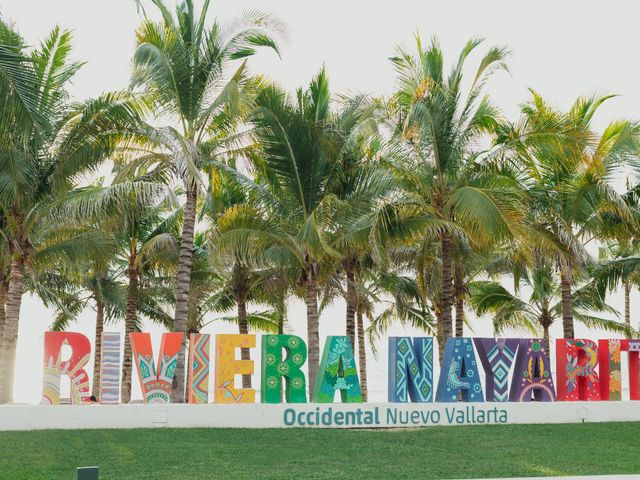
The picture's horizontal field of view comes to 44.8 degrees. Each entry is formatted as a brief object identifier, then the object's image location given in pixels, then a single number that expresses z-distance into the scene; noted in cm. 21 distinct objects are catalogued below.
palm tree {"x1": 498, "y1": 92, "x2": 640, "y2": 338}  1859
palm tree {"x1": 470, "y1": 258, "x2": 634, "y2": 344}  3291
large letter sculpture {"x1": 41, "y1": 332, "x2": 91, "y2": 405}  1541
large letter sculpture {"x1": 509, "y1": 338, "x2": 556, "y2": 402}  1838
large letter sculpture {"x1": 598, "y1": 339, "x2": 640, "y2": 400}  1916
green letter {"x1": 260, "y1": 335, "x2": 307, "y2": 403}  1662
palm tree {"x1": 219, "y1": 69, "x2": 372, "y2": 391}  1853
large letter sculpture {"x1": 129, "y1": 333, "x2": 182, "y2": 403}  1602
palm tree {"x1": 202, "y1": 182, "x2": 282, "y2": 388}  1905
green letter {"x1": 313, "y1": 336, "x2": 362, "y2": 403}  1686
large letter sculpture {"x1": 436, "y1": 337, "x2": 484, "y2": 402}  1772
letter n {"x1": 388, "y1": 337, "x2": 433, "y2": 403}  1739
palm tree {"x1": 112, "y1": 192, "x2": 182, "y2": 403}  2550
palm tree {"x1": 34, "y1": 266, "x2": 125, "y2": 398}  2989
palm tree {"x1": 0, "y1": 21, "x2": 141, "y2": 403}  1712
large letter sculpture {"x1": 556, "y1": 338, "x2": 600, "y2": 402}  1886
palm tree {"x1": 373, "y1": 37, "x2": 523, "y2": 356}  1869
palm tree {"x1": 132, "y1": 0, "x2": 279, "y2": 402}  1730
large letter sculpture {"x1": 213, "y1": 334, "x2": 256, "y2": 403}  1641
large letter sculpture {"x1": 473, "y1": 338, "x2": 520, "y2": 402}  1819
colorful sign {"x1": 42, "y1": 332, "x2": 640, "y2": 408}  1574
